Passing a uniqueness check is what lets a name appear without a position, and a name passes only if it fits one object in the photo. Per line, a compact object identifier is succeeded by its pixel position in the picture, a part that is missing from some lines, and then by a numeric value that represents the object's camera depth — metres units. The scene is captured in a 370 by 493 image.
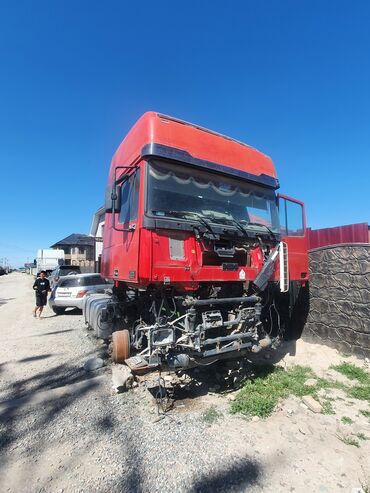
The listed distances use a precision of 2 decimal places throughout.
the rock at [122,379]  4.78
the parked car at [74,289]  12.81
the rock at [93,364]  5.99
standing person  12.66
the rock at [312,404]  4.05
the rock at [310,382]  4.72
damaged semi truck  4.09
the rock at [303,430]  3.58
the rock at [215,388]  4.74
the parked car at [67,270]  18.12
